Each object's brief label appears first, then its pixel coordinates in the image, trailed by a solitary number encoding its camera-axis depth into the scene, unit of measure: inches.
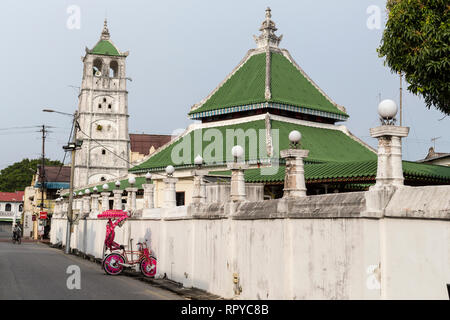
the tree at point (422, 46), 557.6
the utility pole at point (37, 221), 2800.2
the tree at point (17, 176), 5083.7
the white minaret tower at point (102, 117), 3385.8
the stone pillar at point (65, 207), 2011.6
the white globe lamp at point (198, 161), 692.7
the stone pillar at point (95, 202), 1380.4
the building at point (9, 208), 4685.0
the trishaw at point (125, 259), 824.3
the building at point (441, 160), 1157.7
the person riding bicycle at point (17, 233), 2211.1
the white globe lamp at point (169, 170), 775.8
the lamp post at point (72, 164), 1546.5
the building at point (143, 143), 3886.8
